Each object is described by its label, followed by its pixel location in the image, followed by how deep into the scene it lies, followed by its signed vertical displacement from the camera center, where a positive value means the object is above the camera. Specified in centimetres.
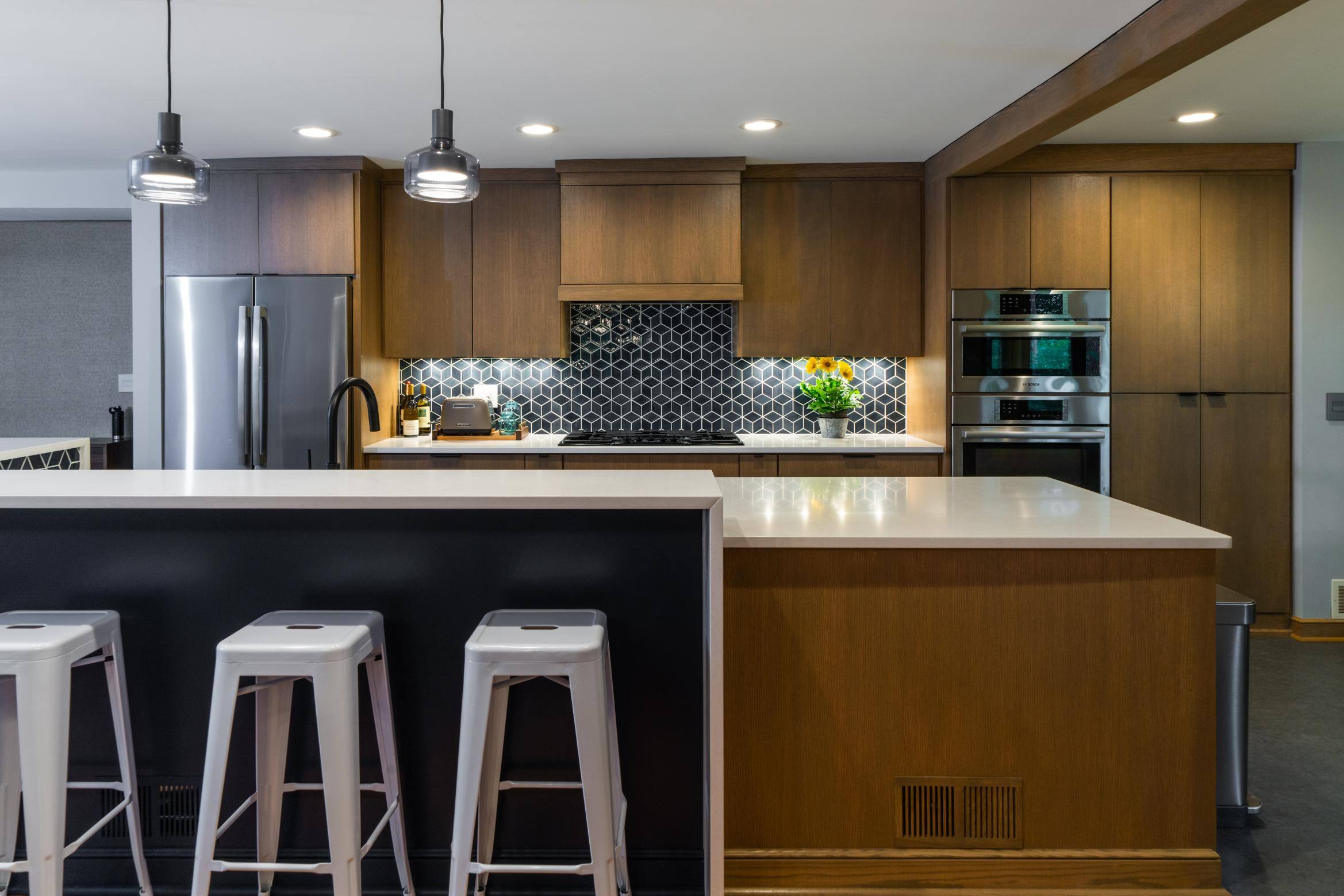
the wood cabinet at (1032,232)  422 +90
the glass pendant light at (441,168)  212 +60
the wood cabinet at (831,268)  454 +78
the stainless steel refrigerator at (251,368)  422 +26
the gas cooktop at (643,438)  444 -6
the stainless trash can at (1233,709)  243 -75
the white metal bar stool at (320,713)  173 -55
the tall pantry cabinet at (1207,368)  420 +27
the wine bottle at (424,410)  491 +9
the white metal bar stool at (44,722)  174 -57
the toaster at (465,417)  462 +4
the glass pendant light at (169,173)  213 +59
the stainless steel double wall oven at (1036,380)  424 +21
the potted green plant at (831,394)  464 +16
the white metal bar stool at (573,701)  173 -54
